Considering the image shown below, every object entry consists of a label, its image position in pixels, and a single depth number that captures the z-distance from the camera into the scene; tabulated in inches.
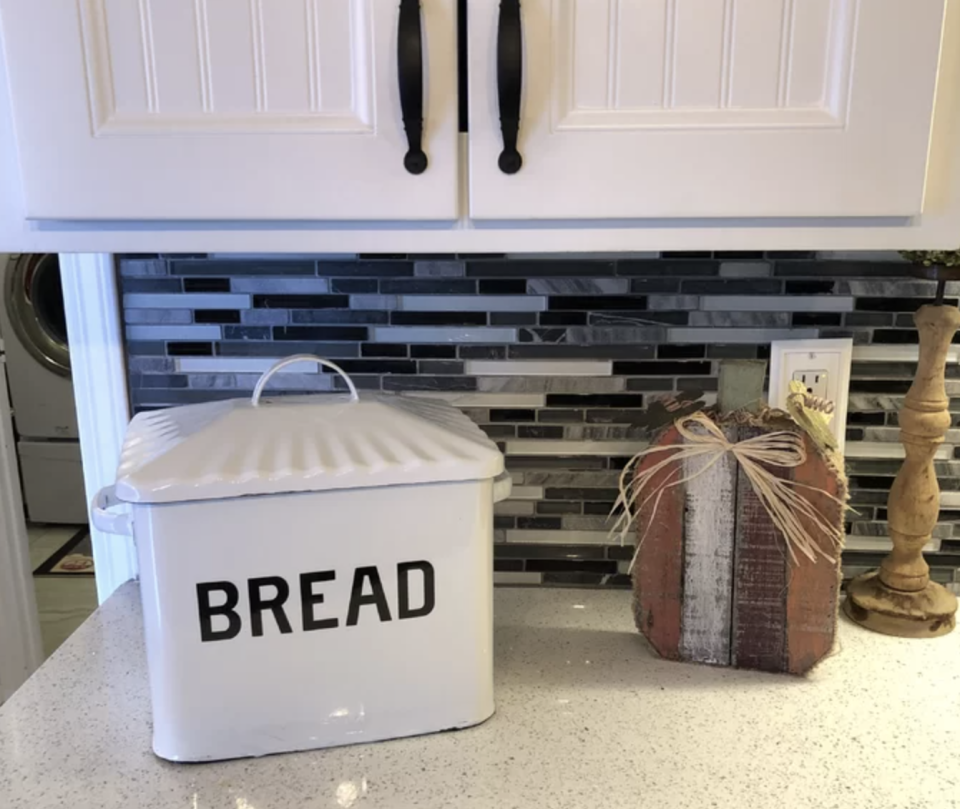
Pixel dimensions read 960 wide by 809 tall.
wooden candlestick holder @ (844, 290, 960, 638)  35.0
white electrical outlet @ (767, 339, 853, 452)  38.7
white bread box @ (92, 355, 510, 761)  27.6
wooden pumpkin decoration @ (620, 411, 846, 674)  32.1
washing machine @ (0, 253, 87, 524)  115.2
